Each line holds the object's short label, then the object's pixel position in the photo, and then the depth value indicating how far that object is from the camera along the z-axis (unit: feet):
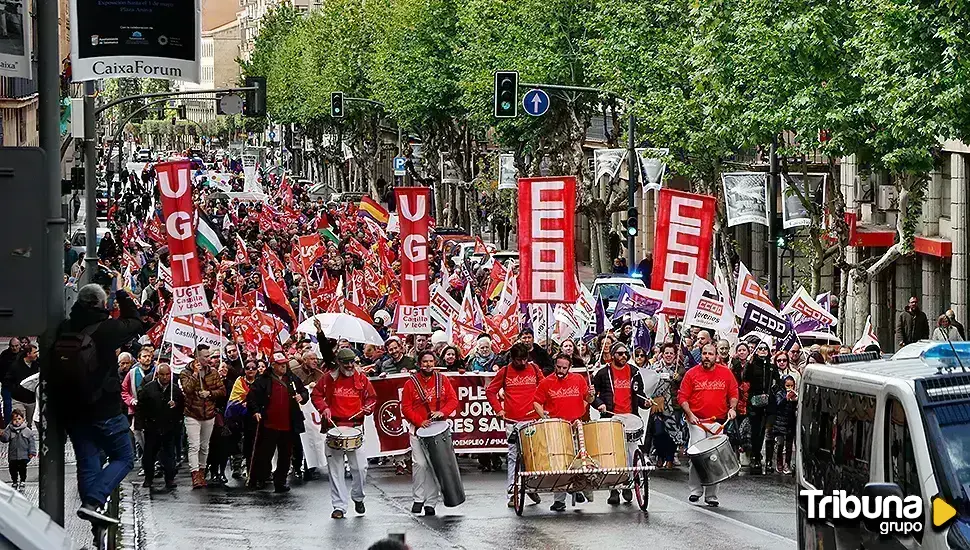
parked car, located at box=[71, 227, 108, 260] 171.95
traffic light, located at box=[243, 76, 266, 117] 153.69
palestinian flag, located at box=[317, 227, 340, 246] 160.45
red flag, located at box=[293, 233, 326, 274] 122.42
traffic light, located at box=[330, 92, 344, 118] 228.84
